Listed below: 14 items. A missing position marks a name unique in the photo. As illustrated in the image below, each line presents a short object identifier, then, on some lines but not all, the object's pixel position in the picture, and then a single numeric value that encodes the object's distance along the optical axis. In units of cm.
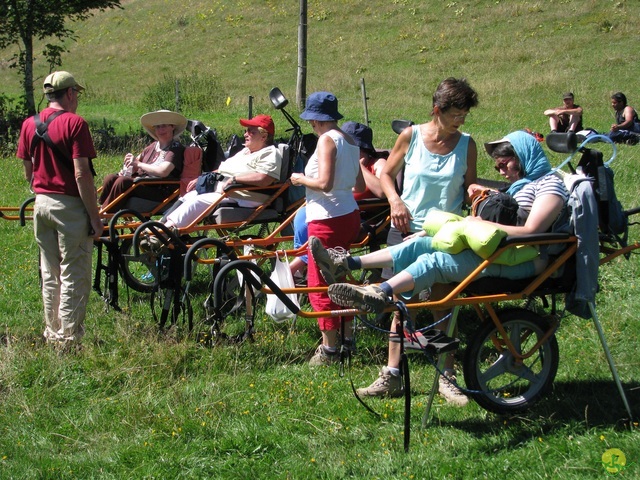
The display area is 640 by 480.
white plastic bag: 542
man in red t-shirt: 595
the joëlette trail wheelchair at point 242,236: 628
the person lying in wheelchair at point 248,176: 734
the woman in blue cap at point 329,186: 585
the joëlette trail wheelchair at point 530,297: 459
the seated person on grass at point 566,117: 1788
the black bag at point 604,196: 498
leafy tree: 1770
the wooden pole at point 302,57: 1991
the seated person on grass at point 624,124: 1625
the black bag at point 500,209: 478
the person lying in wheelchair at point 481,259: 464
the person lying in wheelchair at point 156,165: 791
